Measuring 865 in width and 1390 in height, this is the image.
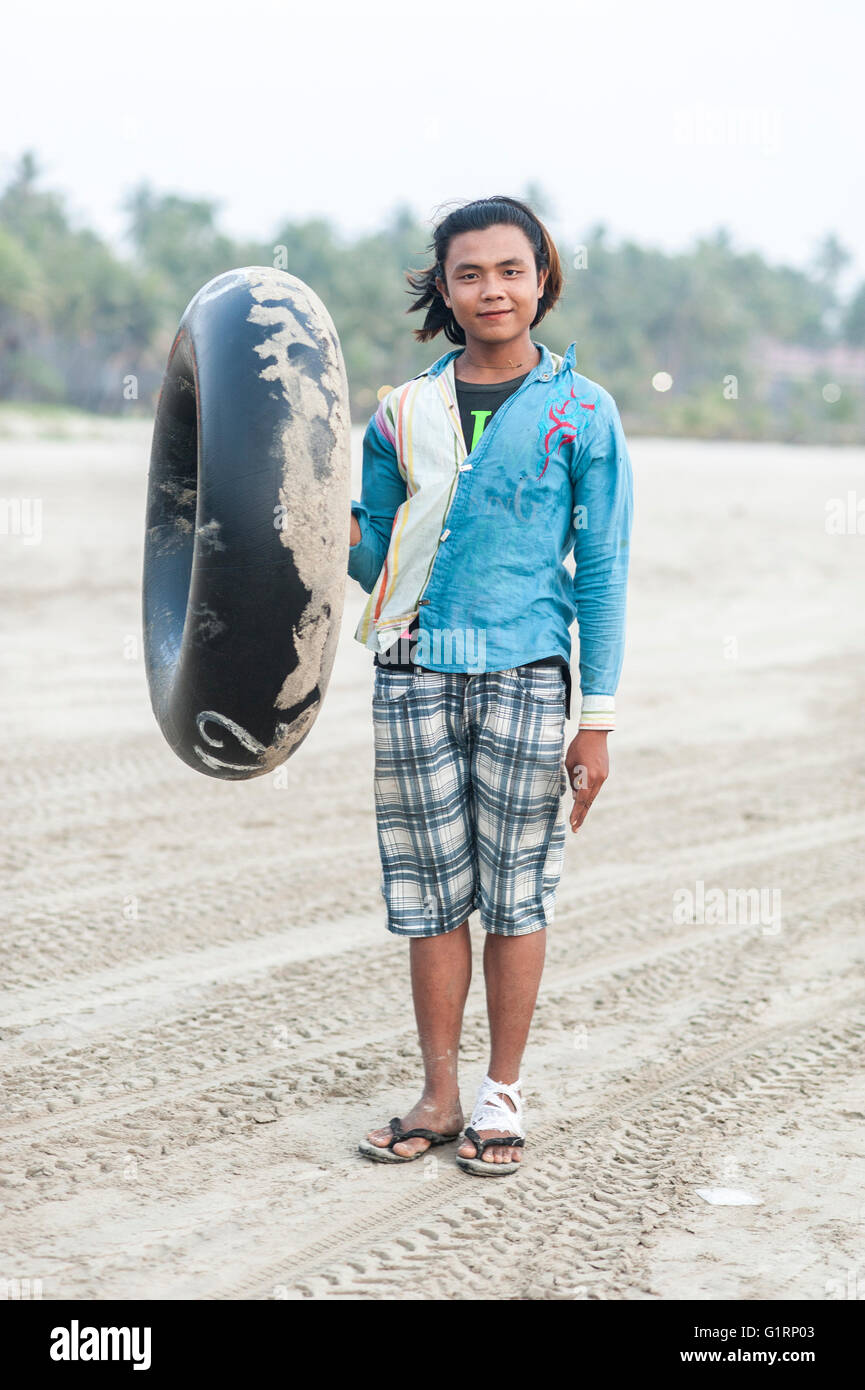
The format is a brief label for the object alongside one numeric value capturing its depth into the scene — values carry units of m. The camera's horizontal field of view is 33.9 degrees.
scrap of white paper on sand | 2.84
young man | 2.89
